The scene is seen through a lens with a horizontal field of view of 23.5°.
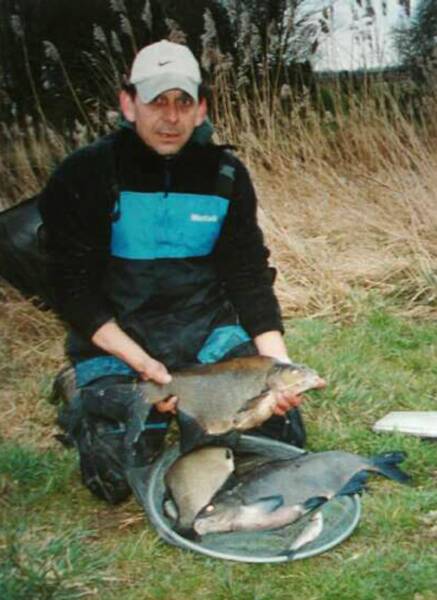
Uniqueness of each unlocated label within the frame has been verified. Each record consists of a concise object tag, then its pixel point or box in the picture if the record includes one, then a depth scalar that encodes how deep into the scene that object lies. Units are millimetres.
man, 3445
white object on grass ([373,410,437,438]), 3838
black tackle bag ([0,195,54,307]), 4109
